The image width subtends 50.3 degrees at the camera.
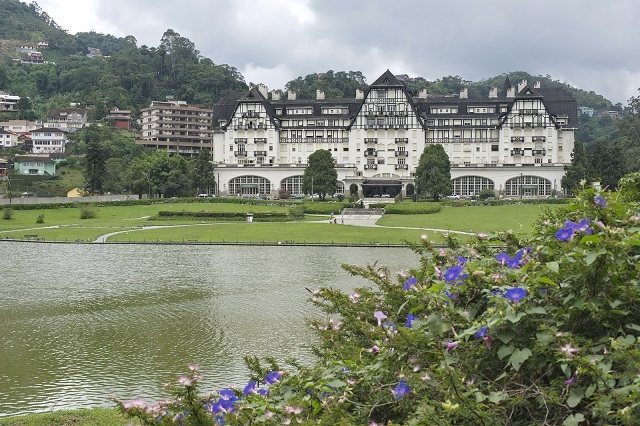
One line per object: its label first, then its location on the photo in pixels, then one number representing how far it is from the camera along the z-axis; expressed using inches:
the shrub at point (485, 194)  3602.4
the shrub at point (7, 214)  2667.3
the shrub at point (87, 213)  2824.8
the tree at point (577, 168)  3294.8
